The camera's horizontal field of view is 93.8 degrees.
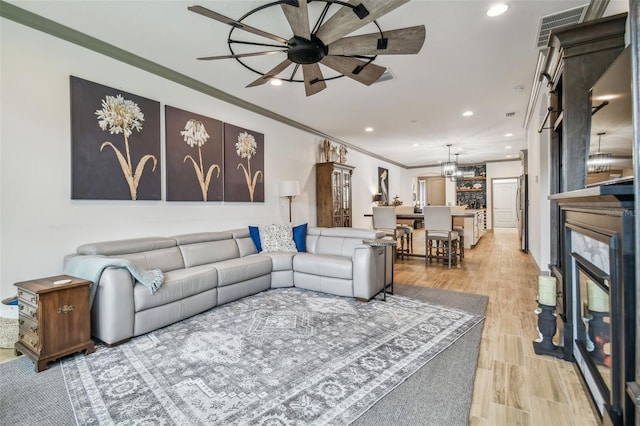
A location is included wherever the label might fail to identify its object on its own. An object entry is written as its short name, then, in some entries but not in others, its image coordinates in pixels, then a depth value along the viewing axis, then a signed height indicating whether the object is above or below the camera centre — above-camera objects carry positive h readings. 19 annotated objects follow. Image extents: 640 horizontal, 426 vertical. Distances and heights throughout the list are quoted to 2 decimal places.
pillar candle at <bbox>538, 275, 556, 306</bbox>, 2.18 -0.61
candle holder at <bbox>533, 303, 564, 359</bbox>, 2.17 -0.89
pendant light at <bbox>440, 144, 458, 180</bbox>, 8.12 +1.12
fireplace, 1.15 -0.44
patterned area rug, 1.61 -1.05
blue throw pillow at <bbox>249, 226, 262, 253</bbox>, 4.29 -0.34
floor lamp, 5.01 +0.40
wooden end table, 2.04 -0.75
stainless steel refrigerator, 6.61 -0.09
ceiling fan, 1.77 +1.17
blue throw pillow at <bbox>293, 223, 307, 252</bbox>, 4.42 -0.37
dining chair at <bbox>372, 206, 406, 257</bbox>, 5.86 -0.20
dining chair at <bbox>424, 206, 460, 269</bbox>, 5.29 -0.35
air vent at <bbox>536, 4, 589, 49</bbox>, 2.45 +1.61
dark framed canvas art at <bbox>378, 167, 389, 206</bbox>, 9.57 +0.90
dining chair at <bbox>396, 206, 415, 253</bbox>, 6.22 -0.31
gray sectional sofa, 2.40 -0.65
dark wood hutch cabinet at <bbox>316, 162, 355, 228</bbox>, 6.10 +0.38
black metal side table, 3.48 -0.39
